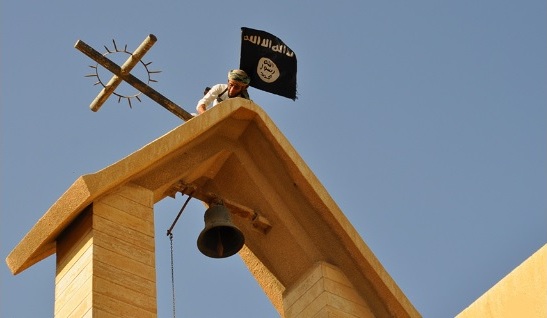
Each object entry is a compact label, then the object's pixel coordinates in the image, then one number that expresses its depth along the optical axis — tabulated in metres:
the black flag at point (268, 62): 13.77
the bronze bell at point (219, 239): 12.54
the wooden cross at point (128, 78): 12.86
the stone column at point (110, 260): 10.60
